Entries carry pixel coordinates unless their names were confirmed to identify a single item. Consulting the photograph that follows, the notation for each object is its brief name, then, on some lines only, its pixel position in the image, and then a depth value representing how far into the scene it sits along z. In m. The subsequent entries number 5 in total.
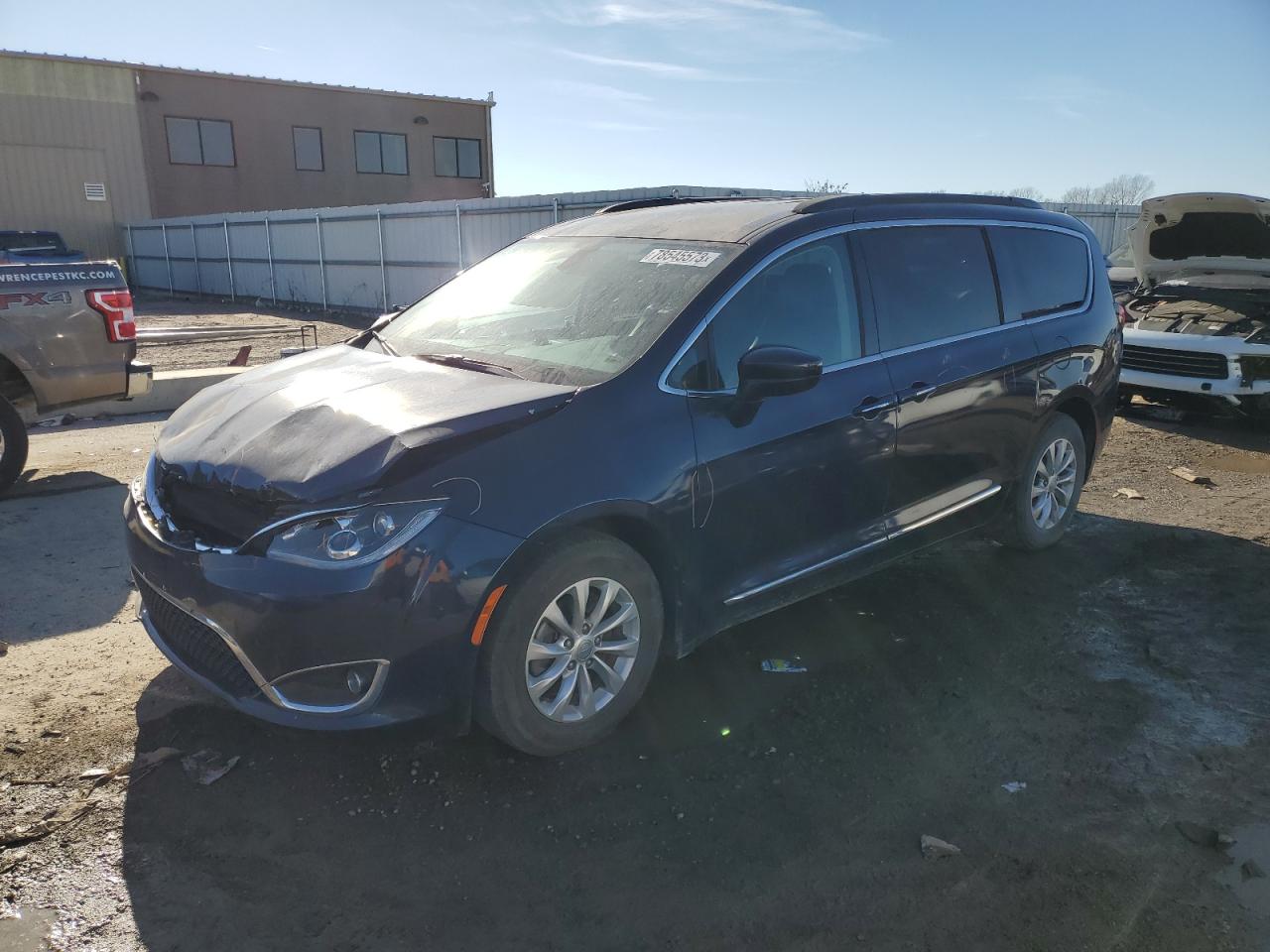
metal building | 31.47
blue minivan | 2.87
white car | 8.51
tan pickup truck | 6.44
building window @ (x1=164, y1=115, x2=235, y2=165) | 33.88
